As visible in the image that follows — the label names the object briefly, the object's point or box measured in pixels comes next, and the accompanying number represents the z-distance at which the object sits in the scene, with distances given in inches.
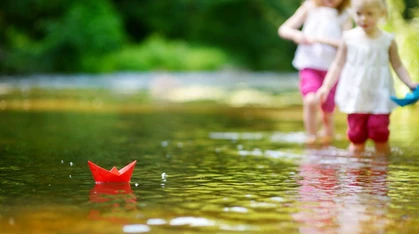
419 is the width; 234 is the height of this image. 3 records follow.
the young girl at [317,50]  448.2
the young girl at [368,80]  380.6
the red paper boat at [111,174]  265.6
